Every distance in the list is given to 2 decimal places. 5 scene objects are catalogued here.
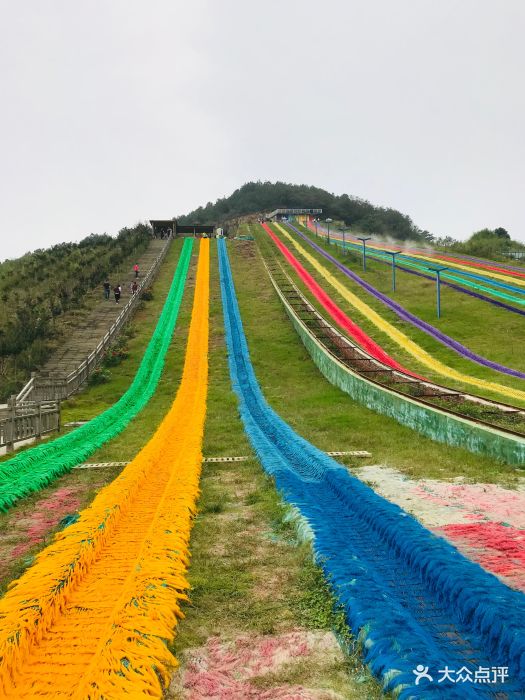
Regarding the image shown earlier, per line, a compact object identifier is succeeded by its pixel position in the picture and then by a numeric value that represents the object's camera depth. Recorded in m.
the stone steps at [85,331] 23.78
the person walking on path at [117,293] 32.87
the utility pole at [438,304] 28.38
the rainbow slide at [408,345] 17.00
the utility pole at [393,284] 35.39
